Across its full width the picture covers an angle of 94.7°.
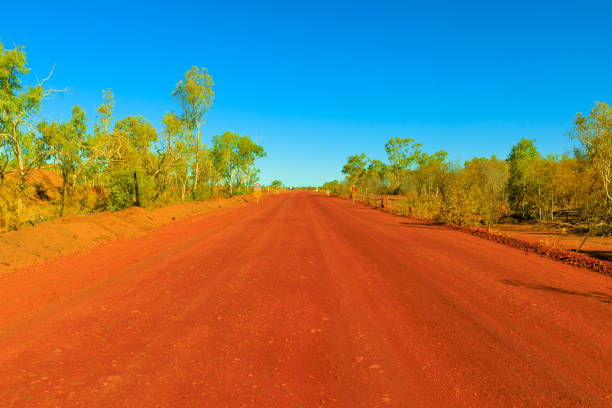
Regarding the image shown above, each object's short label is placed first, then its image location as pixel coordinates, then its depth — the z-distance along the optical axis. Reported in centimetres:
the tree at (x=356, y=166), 8739
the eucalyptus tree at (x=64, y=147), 1655
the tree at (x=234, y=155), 5731
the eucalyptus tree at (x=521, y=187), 2056
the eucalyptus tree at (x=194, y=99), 2973
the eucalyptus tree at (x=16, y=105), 1708
